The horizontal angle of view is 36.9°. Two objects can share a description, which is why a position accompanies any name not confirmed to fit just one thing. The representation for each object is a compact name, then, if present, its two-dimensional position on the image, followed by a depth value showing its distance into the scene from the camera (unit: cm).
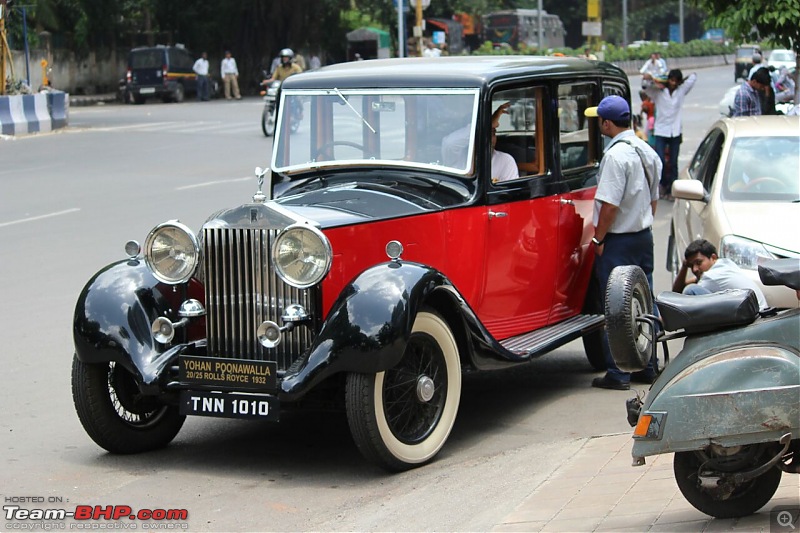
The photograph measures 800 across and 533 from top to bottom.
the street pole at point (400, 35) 3225
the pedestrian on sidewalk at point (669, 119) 1673
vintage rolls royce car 597
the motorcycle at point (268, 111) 2653
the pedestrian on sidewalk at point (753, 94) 1502
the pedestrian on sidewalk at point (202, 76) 4249
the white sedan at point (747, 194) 816
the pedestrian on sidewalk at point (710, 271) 633
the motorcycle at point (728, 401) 447
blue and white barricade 2595
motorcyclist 2646
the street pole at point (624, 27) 7425
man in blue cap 772
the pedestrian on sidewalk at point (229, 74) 4359
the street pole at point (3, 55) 2659
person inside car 730
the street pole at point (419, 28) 3458
